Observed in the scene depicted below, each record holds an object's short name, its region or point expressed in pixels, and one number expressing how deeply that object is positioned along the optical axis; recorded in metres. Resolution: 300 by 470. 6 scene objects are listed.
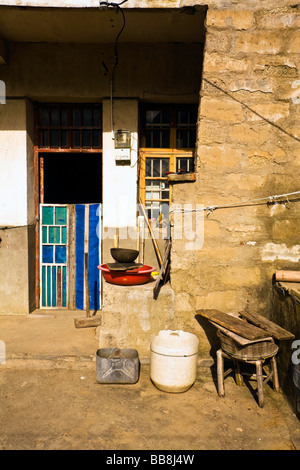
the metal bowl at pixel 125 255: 5.12
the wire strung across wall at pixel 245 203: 4.82
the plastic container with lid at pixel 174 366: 4.29
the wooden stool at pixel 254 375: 4.07
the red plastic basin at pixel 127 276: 4.95
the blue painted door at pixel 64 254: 6.80
